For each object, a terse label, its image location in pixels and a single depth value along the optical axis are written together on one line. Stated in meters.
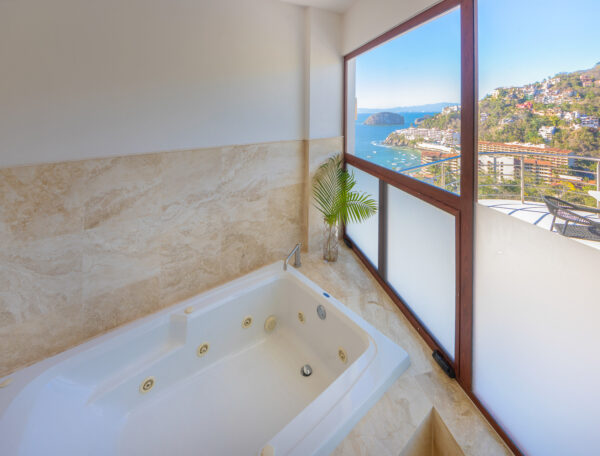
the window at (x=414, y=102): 1.68
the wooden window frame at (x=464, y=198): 1.45
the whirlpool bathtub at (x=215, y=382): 1.49
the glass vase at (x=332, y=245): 3.01
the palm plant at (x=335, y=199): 2.80
